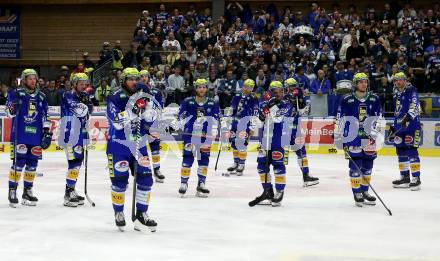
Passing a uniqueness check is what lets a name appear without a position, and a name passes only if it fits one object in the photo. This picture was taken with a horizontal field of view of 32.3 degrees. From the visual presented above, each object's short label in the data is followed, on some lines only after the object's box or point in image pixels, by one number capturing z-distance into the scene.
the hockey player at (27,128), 12.44
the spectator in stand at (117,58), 26.62
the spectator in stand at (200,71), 24.78
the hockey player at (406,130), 15.23
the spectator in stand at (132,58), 26.45
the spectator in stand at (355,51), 24.53
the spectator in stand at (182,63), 25.41
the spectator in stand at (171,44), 26.94
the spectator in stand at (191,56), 26.02
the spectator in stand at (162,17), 29.13
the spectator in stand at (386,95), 22.56
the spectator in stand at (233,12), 29.41
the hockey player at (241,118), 17.27
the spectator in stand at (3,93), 25.30
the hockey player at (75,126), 12.64
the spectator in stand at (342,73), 23.36
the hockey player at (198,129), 13.91
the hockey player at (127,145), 10.16
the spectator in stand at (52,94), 24.88
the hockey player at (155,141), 15.58
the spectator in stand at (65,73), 26.02
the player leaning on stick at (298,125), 14.04
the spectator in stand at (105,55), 27.95
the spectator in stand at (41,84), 26.02
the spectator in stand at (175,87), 24.34
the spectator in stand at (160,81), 24.14
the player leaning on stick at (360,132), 12.70
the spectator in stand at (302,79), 23.11
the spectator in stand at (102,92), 25.20
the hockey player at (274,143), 12.74
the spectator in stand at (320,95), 22.78
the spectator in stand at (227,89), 23.69
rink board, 21.97
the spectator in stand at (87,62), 27.45
